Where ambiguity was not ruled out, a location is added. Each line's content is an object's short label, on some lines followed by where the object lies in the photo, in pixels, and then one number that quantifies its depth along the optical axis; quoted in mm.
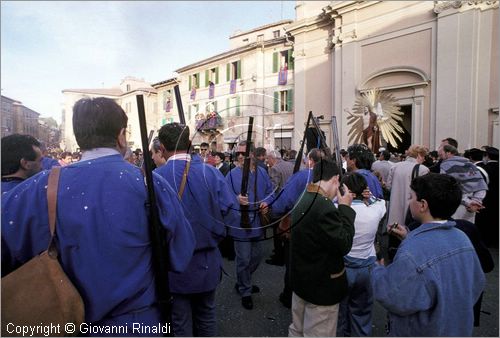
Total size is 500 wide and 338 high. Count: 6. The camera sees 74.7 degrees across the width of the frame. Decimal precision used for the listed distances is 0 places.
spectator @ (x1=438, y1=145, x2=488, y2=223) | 4191
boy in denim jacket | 1675
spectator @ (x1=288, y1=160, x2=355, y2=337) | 2234
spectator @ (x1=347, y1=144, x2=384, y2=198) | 4645
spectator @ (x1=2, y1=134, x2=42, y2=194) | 2158
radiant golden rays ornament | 11969
